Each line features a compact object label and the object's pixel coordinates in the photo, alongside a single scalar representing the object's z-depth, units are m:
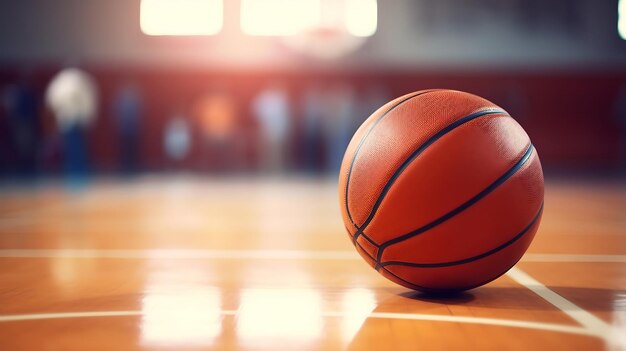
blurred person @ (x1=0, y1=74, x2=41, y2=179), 12.05
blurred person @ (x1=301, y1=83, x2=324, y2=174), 12.55
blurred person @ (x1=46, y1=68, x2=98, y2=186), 8.04
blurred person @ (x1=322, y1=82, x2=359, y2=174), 12.52
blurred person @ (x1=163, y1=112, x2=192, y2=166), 12.47
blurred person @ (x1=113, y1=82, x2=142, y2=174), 12.37
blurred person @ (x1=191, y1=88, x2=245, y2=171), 12.52
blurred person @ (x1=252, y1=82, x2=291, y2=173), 12.52
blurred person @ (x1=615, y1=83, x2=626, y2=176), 12.12
